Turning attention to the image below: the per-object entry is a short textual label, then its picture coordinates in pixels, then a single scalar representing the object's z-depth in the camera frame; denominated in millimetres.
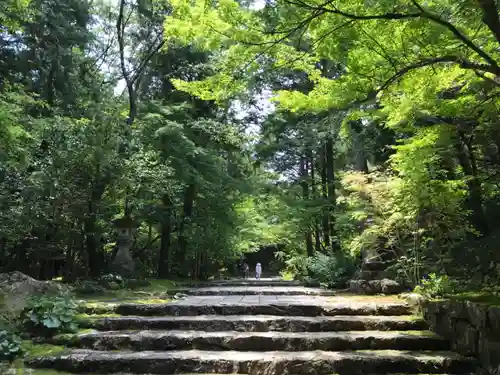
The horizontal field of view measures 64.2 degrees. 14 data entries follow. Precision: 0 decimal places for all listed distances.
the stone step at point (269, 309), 6016
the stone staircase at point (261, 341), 4375
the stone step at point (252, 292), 8889
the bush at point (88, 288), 8367
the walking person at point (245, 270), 27381
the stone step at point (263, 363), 4336
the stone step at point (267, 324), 5434
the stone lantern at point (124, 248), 10859
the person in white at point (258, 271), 22681
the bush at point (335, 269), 10133
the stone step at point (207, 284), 12242
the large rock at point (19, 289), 5828
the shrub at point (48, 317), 5289
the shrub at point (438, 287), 5641
